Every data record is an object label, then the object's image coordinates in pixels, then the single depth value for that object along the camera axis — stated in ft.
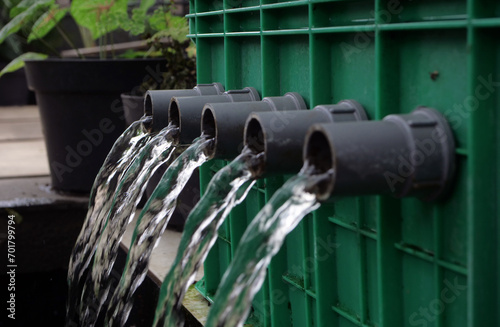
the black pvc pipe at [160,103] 3.73
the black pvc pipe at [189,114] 3.49
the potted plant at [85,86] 5.98
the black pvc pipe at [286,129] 2.95
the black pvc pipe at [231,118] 3.26
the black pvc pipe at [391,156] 2.65
